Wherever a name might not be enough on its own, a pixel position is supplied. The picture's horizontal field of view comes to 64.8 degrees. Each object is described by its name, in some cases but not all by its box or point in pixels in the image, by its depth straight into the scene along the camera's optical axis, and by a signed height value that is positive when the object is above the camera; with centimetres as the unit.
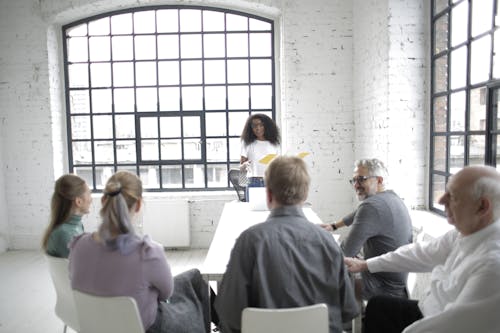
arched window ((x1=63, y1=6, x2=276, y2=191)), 533 +73
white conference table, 196 -60
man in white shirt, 138 -50
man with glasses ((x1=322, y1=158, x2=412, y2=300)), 218 -54
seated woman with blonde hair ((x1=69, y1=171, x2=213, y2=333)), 156 -48
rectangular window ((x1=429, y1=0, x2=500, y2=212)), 273 +38
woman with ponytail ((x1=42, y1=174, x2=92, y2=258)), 213 -40
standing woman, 428 +1
